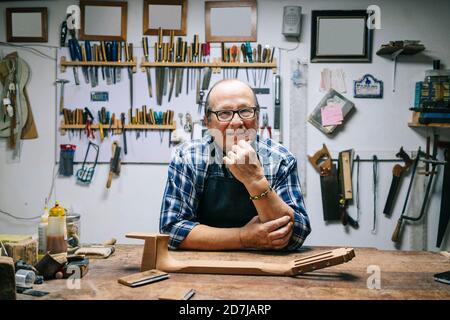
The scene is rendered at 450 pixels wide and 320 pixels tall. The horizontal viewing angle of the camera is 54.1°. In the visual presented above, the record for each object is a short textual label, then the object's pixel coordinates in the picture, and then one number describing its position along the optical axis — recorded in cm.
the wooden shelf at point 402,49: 364
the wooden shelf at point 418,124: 362
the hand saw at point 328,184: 388
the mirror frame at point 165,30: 394
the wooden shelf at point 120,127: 390
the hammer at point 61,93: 399
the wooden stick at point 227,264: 152
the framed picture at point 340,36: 387
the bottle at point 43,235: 175
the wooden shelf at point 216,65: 385
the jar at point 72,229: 189
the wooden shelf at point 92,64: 392
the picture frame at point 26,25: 401
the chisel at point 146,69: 393
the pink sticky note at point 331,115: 388
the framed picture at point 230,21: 391
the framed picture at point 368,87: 389
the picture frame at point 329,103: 388
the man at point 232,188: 184
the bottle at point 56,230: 174
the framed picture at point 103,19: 397
